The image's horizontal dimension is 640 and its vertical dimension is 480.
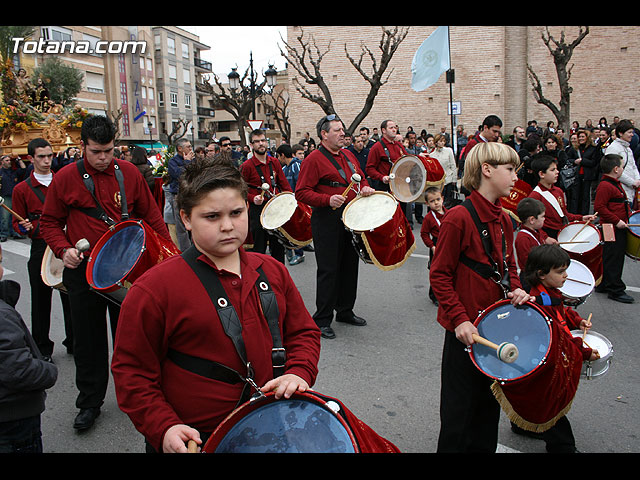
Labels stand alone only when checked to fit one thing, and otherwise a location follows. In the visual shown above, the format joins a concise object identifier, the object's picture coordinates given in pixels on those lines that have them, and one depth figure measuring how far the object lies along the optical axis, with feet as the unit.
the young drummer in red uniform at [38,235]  16.02
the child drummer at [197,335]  5.59
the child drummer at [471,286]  8.98
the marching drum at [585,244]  17.81
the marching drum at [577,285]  13.93
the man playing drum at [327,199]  17.08
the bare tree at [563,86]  62.13
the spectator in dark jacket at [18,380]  7.29
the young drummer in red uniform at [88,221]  11.48
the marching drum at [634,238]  19.66
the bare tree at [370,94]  70.18
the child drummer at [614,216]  19.69
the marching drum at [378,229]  15.76
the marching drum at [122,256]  10.38
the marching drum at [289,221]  19.86
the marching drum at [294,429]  5.09
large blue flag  37.73
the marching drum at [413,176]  24.50
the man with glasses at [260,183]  22.39
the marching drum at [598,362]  9.78
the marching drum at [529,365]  7.93
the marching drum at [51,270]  13.97
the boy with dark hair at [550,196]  18.28
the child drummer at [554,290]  9.97
